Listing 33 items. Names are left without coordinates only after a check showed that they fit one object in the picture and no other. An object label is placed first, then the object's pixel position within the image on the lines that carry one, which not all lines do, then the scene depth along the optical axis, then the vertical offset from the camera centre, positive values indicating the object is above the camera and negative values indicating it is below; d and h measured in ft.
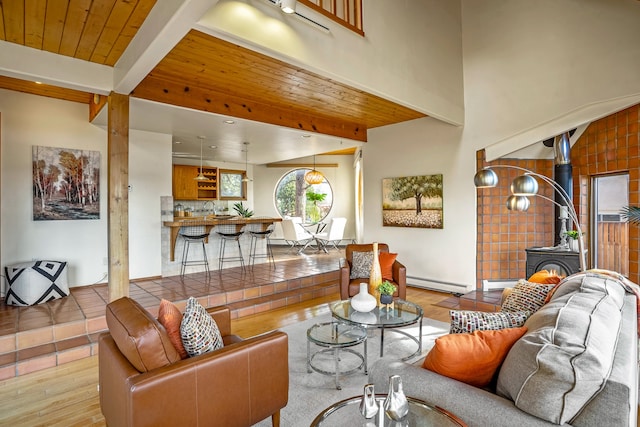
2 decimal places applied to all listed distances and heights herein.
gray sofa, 3.61 -1.89
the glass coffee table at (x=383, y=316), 9.30 -2.95
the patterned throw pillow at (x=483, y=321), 5.87 -1.88
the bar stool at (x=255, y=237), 22.05 -1.45
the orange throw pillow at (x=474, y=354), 4.93 -2.04
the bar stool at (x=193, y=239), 17.79 -1.23
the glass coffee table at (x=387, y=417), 4.28 -2.64
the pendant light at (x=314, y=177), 28.30 +3.08
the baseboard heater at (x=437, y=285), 17.35 -3.79
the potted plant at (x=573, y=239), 14.02 -1.12
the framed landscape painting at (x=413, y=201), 18.15 +0.68
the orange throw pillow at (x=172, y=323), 6.09 -1.96
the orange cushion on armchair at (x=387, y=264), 14.32 -2.12
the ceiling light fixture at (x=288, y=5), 8.50 +5.20
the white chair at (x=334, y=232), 27.07 -1.41
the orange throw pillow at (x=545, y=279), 8.86 -1.75
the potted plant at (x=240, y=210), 26.88 +0.40
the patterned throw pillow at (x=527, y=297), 7.80 -1.99
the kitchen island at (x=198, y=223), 17.72 -0.44
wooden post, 11.19 +0.62
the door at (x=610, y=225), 14.76 -0.57
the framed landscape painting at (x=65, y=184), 14.88 +1.48
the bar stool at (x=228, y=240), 20.39 -1.63
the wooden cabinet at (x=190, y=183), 26.81 +2.65
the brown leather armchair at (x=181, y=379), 5.15 -2.70
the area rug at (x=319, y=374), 7.65 -4.33
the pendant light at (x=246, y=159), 22.79 +4.60
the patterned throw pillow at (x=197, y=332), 6.00 -2.10
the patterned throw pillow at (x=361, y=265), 14.69 -2.22
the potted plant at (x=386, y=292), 10.02 -2.35
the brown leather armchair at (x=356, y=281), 13.93 -2.80
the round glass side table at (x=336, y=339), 8.65 -3.32
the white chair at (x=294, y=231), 26.68 -1.31
